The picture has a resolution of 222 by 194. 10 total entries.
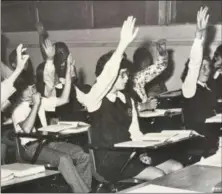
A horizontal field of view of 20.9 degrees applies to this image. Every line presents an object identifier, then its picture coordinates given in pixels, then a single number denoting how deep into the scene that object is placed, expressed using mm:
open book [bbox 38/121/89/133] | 2878
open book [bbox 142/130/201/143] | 3287
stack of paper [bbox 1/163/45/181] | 2681
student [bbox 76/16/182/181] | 3050
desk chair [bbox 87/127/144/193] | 3031
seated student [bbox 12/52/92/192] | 2791
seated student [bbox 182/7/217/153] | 3545
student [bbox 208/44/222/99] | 3569
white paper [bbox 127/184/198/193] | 2682
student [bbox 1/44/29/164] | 2674
